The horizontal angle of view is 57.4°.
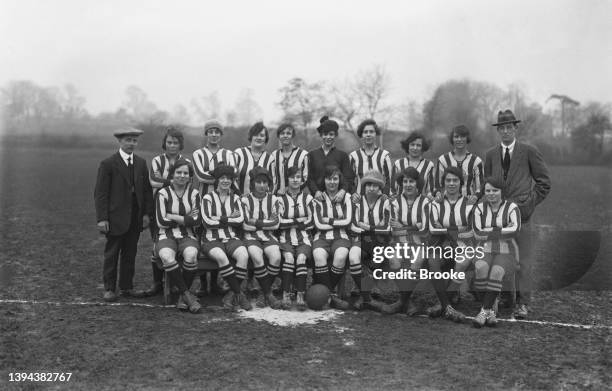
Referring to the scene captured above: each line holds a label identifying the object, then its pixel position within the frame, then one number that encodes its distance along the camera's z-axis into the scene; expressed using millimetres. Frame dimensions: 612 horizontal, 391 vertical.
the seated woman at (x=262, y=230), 5512
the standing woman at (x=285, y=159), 6066
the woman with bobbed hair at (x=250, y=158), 6129
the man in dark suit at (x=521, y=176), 5590
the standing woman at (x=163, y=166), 5914
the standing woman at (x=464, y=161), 5750
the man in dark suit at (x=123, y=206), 5777
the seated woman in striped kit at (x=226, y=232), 5434
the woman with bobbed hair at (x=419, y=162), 5922
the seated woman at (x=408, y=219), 5457
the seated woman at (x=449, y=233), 5285
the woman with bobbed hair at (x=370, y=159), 6094
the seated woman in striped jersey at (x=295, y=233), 5520
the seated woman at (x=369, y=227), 5578
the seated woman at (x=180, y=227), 5355
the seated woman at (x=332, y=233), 5484
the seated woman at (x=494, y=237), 5102
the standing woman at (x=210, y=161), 6012
